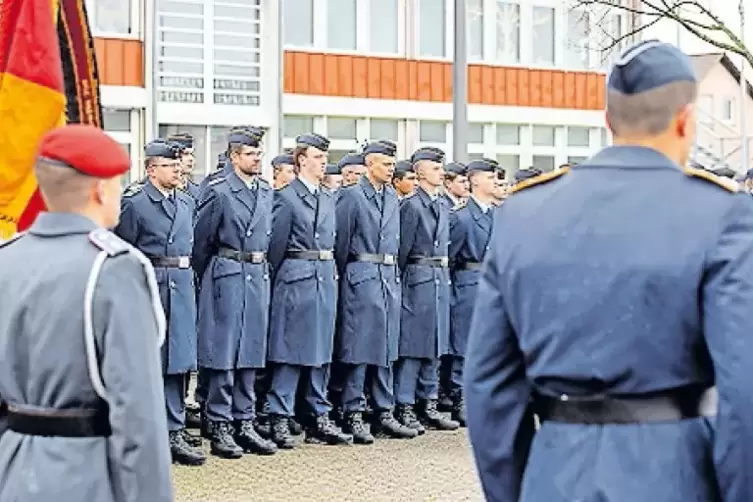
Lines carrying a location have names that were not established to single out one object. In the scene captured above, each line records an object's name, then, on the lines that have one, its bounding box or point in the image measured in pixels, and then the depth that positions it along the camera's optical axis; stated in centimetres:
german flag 536
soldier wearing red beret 391
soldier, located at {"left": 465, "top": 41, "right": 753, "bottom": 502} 338
